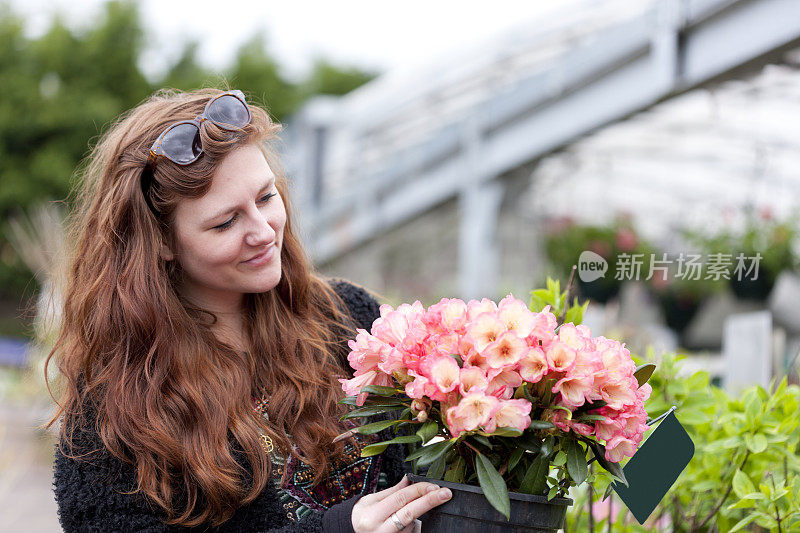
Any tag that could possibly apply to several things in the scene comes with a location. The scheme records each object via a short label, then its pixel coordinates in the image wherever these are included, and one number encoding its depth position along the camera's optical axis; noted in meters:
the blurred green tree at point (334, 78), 24.39
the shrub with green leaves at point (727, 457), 1.34
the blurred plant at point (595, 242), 5.57
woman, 1.43
